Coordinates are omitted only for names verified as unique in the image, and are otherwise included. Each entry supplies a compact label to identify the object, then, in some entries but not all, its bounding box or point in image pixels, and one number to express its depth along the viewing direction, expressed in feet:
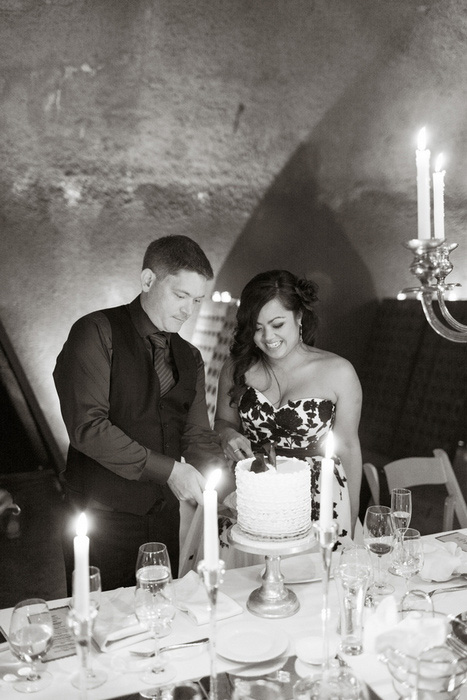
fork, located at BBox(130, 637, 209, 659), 5.09
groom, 7.73
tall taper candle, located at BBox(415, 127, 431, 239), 3.93
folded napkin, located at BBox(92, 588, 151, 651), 5.17
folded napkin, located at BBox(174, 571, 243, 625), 5.65
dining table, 4.68
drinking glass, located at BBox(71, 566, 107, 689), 4.75
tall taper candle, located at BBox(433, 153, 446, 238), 4.22
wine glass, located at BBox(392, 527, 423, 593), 5.90
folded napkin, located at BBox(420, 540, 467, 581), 6.37
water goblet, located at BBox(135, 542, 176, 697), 4.84
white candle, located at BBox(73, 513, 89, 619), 3.88
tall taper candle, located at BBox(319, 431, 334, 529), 4.60
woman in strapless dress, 9.81
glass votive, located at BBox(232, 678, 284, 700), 4.49
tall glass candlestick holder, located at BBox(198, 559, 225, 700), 4.23
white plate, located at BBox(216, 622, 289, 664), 4.94
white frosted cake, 5.78
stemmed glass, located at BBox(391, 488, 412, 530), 6.75
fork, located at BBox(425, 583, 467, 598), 6.12
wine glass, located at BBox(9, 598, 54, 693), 4.66
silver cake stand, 5.62
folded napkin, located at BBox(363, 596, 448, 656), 4.22
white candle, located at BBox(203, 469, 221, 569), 4.26
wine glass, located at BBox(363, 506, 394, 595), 6.34
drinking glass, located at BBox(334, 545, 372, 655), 5.11
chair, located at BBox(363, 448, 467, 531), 11.09
